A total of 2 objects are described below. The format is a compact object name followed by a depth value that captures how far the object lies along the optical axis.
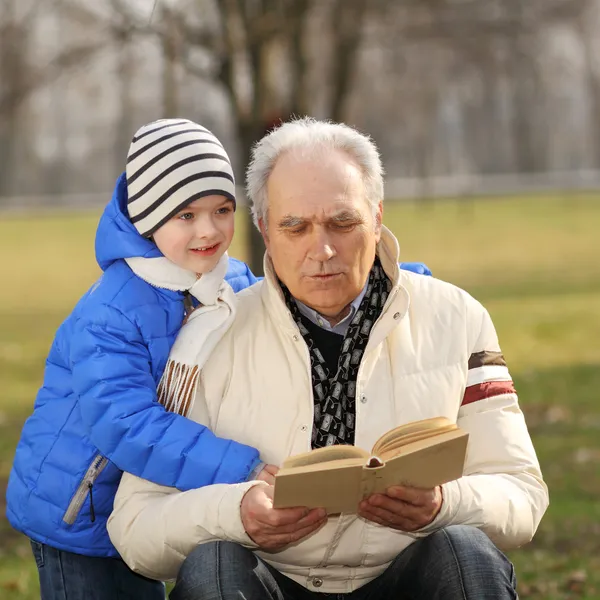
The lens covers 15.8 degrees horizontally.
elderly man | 5.23
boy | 5.43
